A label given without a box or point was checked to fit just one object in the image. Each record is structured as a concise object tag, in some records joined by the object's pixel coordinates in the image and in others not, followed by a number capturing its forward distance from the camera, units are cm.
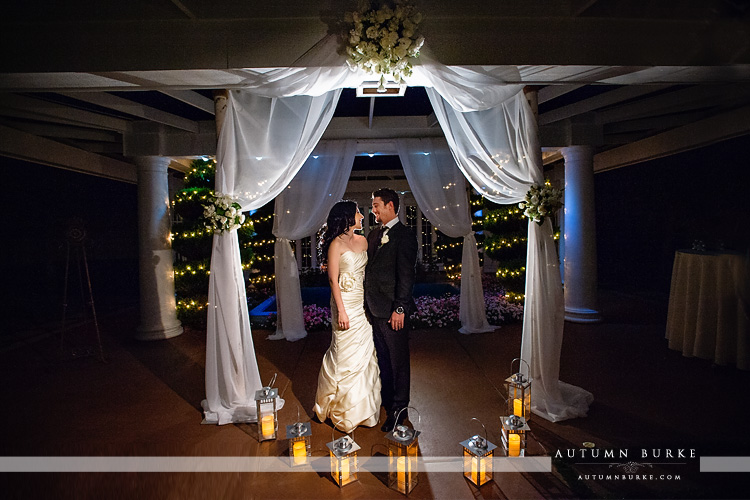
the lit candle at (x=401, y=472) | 216
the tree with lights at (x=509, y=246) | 652
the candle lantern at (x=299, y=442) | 246
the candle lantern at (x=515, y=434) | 243
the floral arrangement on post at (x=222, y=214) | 305
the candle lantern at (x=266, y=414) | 277
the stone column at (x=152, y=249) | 581
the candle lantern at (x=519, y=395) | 290
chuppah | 310
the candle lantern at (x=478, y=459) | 221
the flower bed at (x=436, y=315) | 626
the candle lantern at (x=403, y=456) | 215
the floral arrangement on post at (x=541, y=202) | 311
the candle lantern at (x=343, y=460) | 222
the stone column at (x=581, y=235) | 602
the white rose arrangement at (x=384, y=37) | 243
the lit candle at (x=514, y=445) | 249
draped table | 365
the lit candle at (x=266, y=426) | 279
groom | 290
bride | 289
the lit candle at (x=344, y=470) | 224
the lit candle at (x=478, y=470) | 221
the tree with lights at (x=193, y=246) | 646
